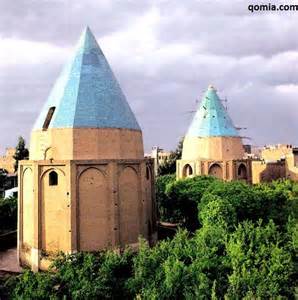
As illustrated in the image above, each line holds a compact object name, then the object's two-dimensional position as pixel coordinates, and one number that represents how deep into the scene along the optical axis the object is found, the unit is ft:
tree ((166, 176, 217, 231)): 79.02
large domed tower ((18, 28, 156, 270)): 57.62
